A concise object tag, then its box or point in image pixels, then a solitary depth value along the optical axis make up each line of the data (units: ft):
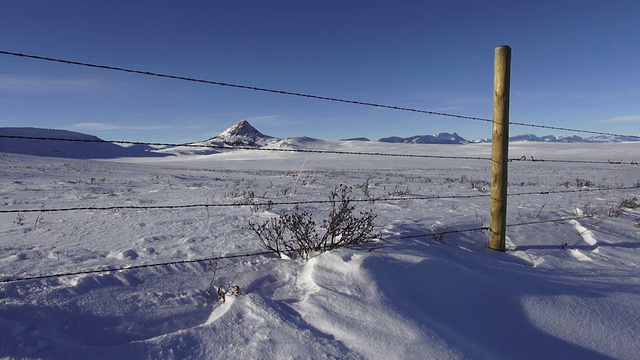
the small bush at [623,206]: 23.34
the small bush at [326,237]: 12.56
